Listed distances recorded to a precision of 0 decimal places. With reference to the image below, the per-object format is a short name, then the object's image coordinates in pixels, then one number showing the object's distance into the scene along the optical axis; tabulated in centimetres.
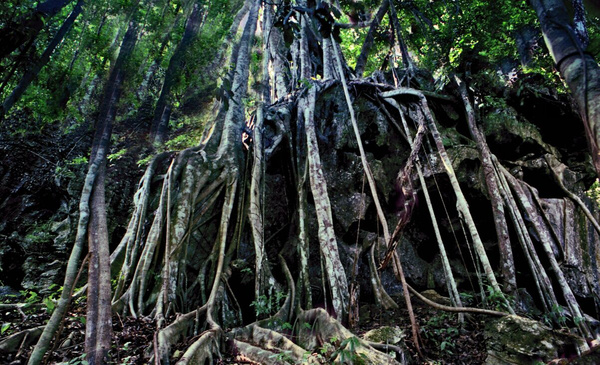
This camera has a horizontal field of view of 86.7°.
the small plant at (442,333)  281
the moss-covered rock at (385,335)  243
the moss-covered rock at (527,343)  230
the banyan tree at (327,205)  230
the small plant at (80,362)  175
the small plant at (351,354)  200
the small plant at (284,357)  228
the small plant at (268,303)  335
